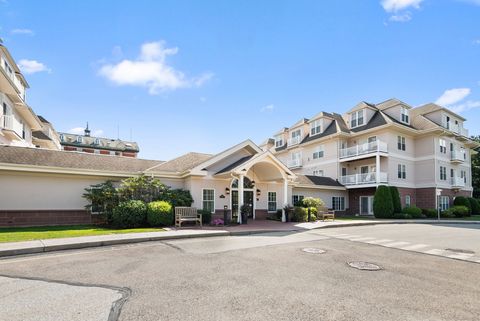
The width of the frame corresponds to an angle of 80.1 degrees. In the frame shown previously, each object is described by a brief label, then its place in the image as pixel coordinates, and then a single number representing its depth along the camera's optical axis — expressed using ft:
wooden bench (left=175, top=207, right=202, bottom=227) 50.28
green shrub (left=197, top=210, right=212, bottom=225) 55.31
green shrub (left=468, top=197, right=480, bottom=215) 102.13
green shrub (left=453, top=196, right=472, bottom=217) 98.58
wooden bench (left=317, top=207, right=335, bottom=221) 69.50
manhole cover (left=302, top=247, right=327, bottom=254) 29.94
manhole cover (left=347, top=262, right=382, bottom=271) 23.66
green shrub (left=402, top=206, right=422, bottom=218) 84.64
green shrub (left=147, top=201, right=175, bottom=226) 49.99
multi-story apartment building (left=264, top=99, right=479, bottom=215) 92.75
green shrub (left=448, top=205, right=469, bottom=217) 92.58
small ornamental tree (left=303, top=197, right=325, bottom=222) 69.94
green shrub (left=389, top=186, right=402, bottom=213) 85.05
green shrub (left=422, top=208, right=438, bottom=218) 88.58
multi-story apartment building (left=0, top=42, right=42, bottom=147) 63.67
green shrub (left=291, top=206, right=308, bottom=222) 64.28
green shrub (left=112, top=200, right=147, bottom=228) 48.24
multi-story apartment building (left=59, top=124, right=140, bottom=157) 199.52
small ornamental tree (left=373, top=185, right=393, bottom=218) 83.10
